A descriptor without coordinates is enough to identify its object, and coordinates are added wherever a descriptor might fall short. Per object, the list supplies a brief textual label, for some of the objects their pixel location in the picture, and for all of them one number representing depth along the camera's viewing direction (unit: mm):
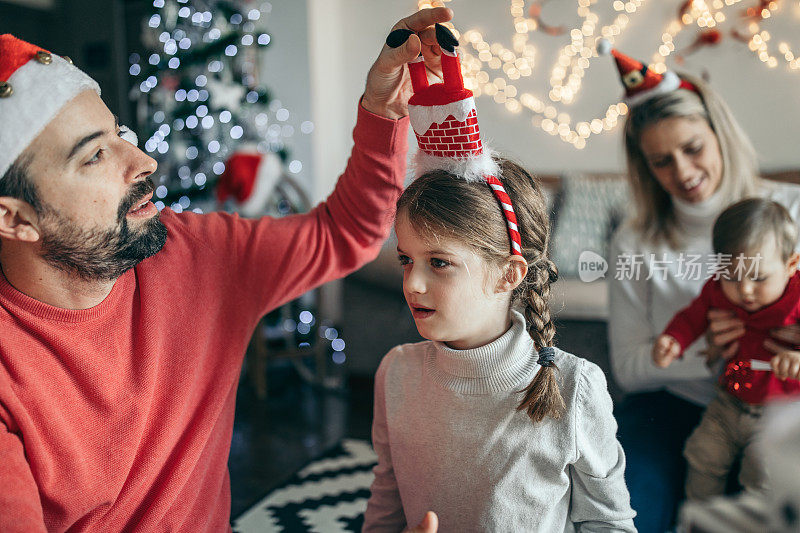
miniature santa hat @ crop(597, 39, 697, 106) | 870
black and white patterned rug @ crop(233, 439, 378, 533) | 1546
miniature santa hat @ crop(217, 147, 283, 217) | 2721
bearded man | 785
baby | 822
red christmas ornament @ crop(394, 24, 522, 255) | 744
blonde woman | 864
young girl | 785
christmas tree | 3000
